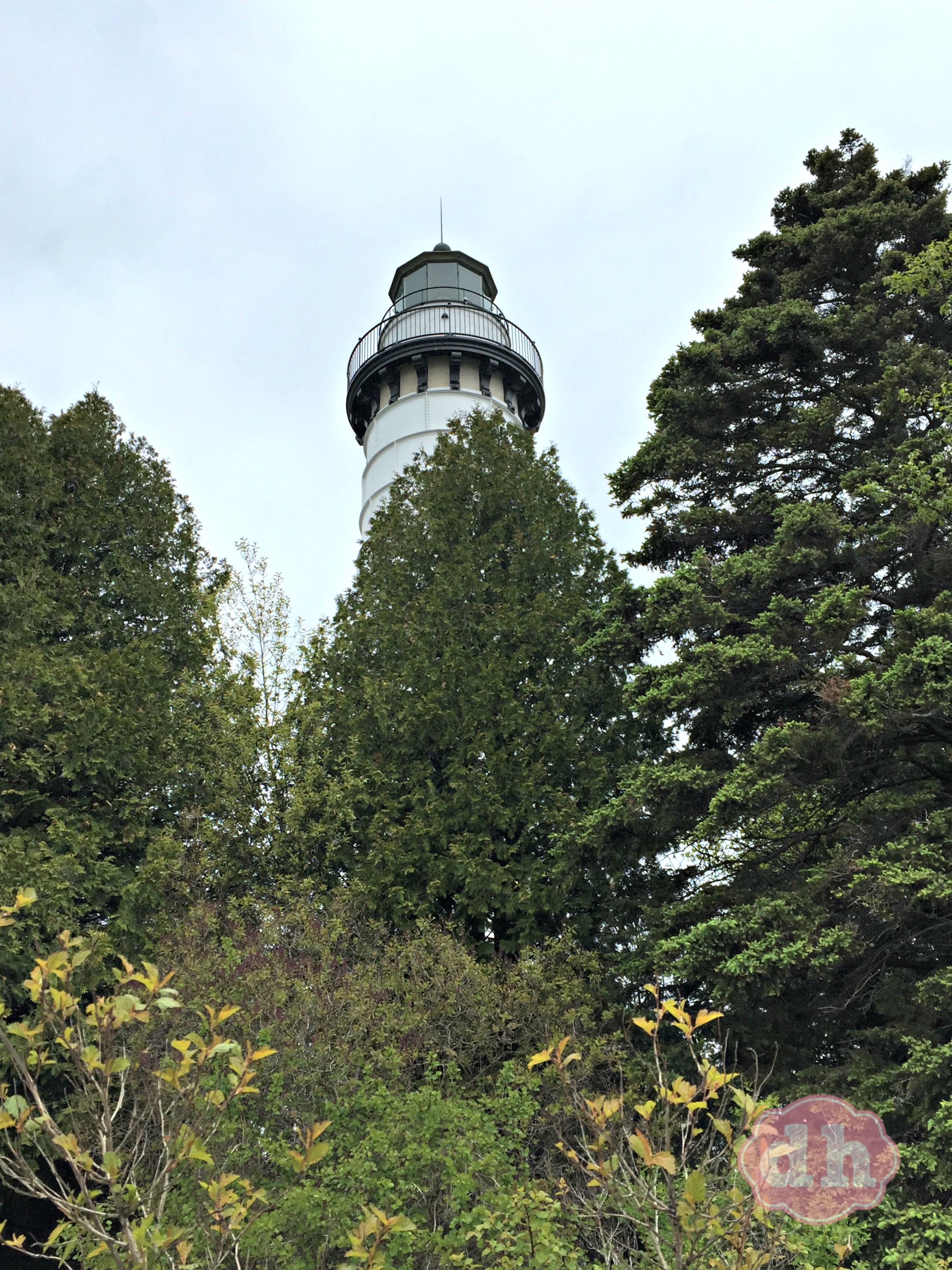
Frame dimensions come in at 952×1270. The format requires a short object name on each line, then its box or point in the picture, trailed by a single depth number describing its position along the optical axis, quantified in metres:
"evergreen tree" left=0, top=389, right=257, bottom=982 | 12.23
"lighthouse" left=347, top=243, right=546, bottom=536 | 25.64
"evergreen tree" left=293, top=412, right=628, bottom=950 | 12.16
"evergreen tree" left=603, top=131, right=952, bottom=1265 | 9.16
